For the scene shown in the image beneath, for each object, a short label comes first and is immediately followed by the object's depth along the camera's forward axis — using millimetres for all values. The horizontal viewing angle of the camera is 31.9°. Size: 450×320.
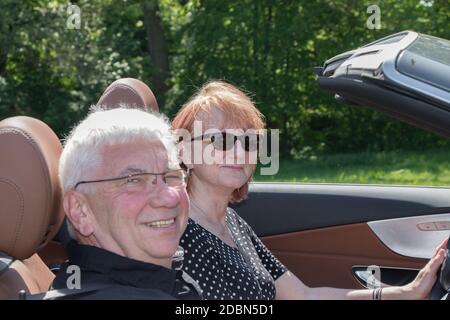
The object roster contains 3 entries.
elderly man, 2098
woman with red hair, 2670
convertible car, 2174
